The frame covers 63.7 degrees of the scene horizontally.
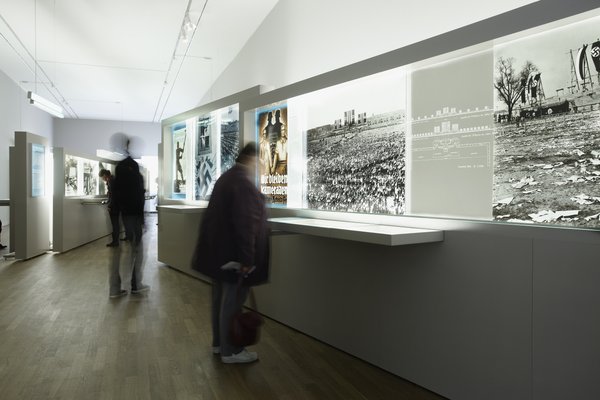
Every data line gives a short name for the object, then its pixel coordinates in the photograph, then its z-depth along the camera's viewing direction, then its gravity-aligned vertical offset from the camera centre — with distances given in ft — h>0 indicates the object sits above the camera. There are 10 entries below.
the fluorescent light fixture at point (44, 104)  26.96 +5.47
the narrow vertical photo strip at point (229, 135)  18.74 +2.41
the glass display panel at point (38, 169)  27.21 +1.50
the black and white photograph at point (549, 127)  7.72 +1.19
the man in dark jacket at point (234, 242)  10.68 -1.04
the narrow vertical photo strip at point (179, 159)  24.06 +1.83
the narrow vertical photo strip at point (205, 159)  21.07 +1.64
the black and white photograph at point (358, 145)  11.33 +1.33
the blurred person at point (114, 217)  18.51 -0.86
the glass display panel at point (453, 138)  9.33 +1.19
